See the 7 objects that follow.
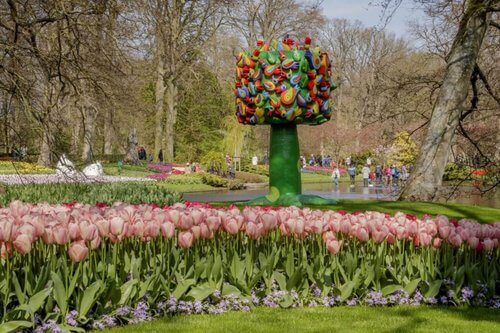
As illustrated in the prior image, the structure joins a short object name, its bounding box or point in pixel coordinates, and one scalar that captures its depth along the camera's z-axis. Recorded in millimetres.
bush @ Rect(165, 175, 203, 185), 32562
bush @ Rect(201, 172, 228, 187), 33688
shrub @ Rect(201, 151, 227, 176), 37594
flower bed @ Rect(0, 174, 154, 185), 22238
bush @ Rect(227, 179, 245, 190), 33438
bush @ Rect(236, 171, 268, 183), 38188
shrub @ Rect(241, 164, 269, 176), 45094
